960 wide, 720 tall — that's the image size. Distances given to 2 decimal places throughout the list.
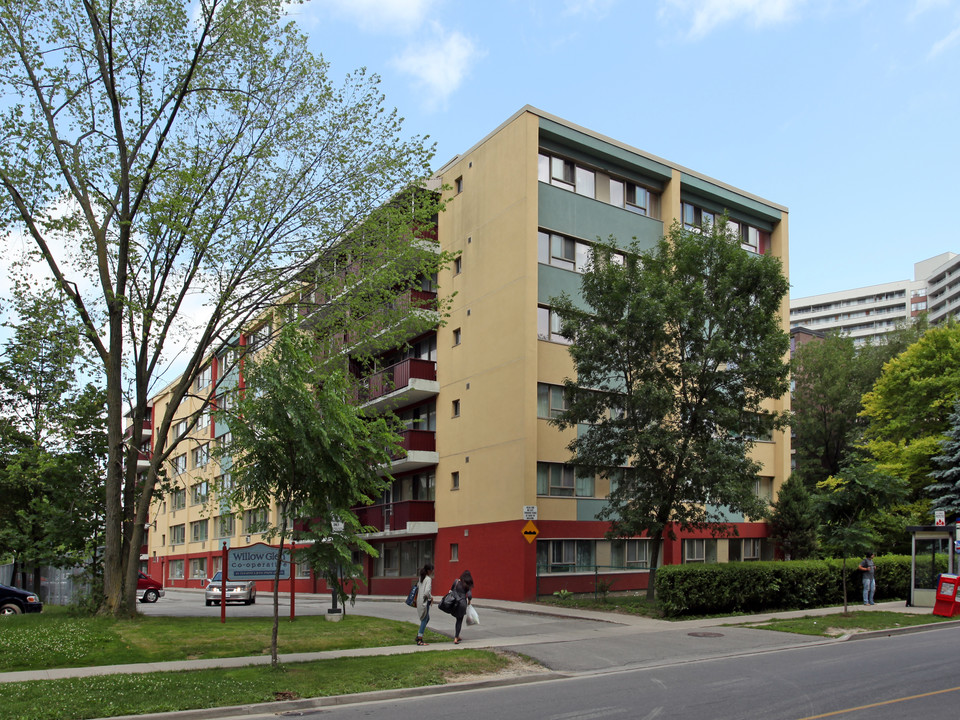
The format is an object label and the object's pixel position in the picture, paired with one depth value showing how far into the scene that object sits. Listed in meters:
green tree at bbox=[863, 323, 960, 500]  38.59
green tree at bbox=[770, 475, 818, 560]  34.84
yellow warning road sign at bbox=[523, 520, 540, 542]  26.48
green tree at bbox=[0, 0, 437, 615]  19.70
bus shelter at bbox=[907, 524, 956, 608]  23.86
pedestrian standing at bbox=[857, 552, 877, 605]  24.80
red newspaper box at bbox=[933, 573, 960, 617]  21.97
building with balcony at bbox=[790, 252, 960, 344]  139.62
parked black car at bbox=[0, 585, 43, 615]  25.34
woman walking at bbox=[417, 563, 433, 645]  16.48
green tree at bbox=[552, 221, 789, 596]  23.66
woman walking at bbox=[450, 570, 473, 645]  16.53
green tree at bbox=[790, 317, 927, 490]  52.62
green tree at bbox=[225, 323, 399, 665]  12.93
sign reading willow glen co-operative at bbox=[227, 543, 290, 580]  18.94
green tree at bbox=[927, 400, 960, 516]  32.28
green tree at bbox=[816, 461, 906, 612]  22.12
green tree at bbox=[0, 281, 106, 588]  20.41
